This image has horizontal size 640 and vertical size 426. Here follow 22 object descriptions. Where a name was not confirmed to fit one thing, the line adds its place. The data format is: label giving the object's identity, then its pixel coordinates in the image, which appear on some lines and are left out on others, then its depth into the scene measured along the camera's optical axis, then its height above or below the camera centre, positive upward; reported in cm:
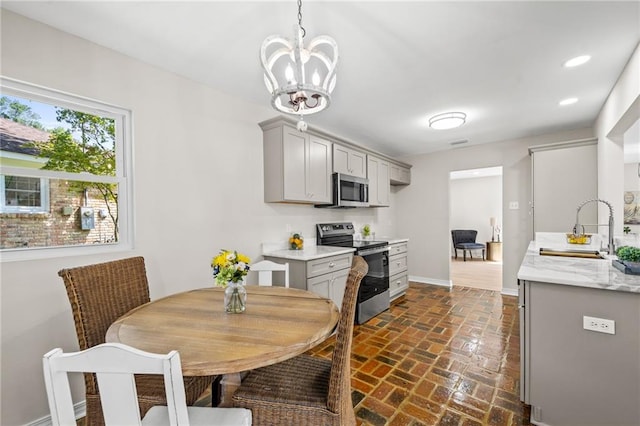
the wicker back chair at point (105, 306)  126 -52
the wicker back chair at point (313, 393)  115 -81
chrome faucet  231 -29
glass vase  148 -47
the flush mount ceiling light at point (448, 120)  328 +109
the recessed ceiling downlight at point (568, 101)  297 +117
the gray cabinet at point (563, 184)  349 +32
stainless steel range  335 -73
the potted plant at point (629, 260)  161 -32
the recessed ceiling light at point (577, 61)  218 +119
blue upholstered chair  762 -80
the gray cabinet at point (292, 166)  298 +52
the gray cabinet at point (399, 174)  494 +67
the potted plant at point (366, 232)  459 -36
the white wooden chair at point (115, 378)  73 -45
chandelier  142 +73
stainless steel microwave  359 +27
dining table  102 -53
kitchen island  143 -77
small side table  748 -115
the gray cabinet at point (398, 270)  413 -94
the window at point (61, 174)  173 +28
